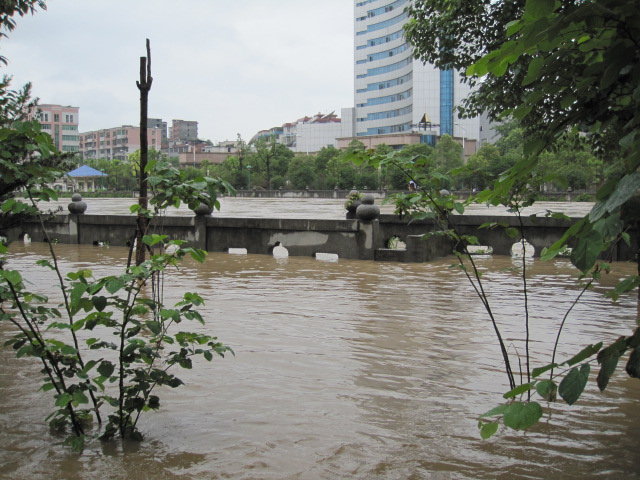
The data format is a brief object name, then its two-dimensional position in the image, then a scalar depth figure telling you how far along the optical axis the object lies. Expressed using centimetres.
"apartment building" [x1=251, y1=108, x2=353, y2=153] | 13673
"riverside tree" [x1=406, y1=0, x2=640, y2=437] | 171
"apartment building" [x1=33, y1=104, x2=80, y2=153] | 14100
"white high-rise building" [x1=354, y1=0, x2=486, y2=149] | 11450
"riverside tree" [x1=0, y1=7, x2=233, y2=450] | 356
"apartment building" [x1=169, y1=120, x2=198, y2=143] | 18950
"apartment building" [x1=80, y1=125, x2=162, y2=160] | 15725
